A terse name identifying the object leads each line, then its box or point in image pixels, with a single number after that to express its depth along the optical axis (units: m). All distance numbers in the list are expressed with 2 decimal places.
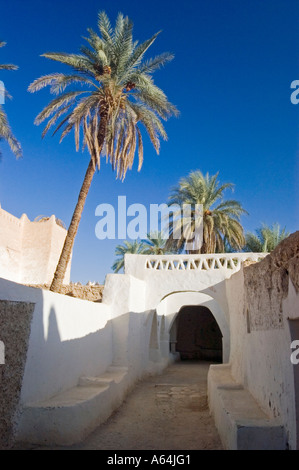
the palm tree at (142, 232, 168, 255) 27.06
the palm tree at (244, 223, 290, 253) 20.86
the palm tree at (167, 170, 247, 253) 18.45
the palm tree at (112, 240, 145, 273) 28.44
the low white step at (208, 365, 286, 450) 4.33
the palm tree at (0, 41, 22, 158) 11.43
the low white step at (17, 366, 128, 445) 5.43
